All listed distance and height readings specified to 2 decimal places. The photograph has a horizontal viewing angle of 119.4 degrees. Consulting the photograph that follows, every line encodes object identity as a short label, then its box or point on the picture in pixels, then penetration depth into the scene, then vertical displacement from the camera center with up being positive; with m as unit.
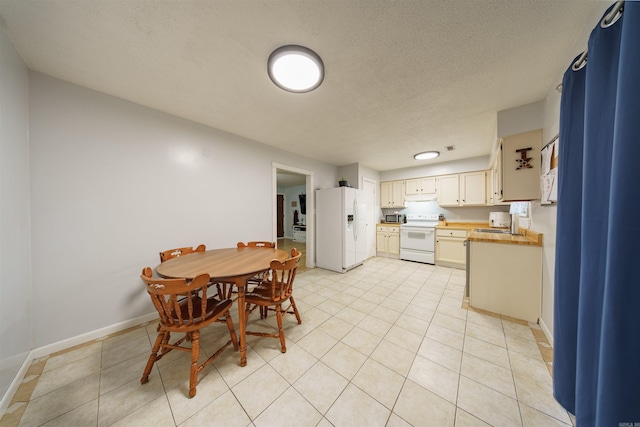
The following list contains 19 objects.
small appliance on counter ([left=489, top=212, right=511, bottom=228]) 3.62 -0.17
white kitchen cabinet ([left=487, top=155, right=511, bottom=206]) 3.76 +0.40
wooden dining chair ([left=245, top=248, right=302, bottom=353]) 1.67 -0.85
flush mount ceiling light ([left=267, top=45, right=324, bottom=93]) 1.40 +1.14
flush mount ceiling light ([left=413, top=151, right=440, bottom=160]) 3.74 +1.12
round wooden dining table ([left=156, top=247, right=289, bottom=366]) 1.47 -0.53
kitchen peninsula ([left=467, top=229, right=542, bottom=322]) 2.05 -0.74
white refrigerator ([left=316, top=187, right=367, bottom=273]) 3.75 -0.41
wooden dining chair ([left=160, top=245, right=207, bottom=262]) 2.00 -0.53
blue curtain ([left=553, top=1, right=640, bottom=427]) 0.61 -0.09
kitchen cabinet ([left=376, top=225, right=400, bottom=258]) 4.73 -0.82
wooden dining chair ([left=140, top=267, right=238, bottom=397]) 1.22 -0.83
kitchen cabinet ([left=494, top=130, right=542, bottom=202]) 2.02 +0.50
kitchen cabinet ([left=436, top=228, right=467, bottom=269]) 3.88 -0.81
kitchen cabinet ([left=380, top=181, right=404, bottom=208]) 4.97 +0.41
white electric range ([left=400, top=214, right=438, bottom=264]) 4.18 -0.70
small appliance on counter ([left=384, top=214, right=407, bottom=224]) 5.08 -0.26
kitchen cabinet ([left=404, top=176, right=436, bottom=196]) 4.52 +0.59
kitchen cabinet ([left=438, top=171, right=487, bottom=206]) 3.98 +0.46
